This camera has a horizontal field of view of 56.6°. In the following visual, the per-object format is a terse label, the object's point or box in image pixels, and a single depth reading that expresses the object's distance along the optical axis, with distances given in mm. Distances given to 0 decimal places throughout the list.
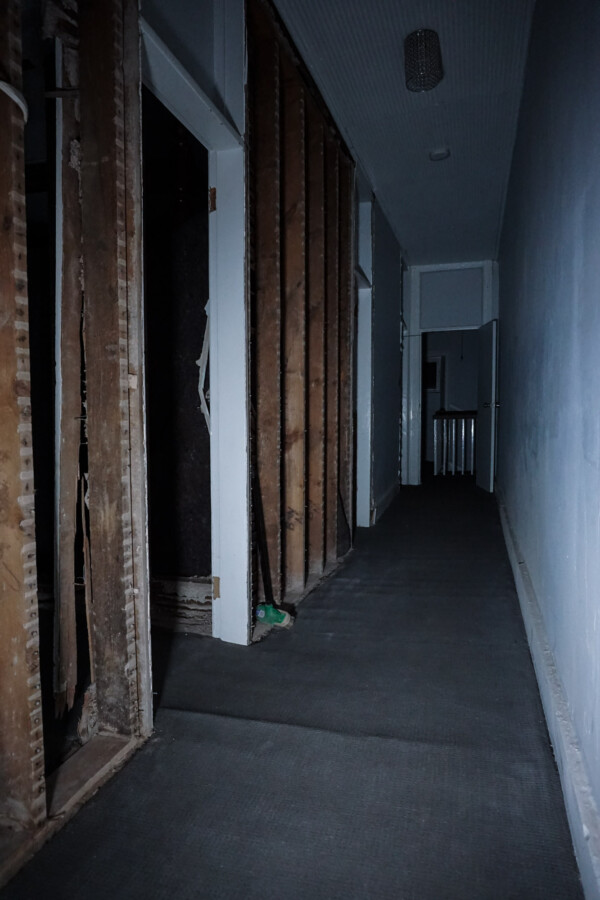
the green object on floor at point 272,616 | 2332
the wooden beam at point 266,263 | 2420
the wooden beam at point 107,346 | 1354
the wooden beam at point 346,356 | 3486
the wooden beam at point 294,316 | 2695
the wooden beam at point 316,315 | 2959
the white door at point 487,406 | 6062
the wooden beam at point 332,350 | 3246
